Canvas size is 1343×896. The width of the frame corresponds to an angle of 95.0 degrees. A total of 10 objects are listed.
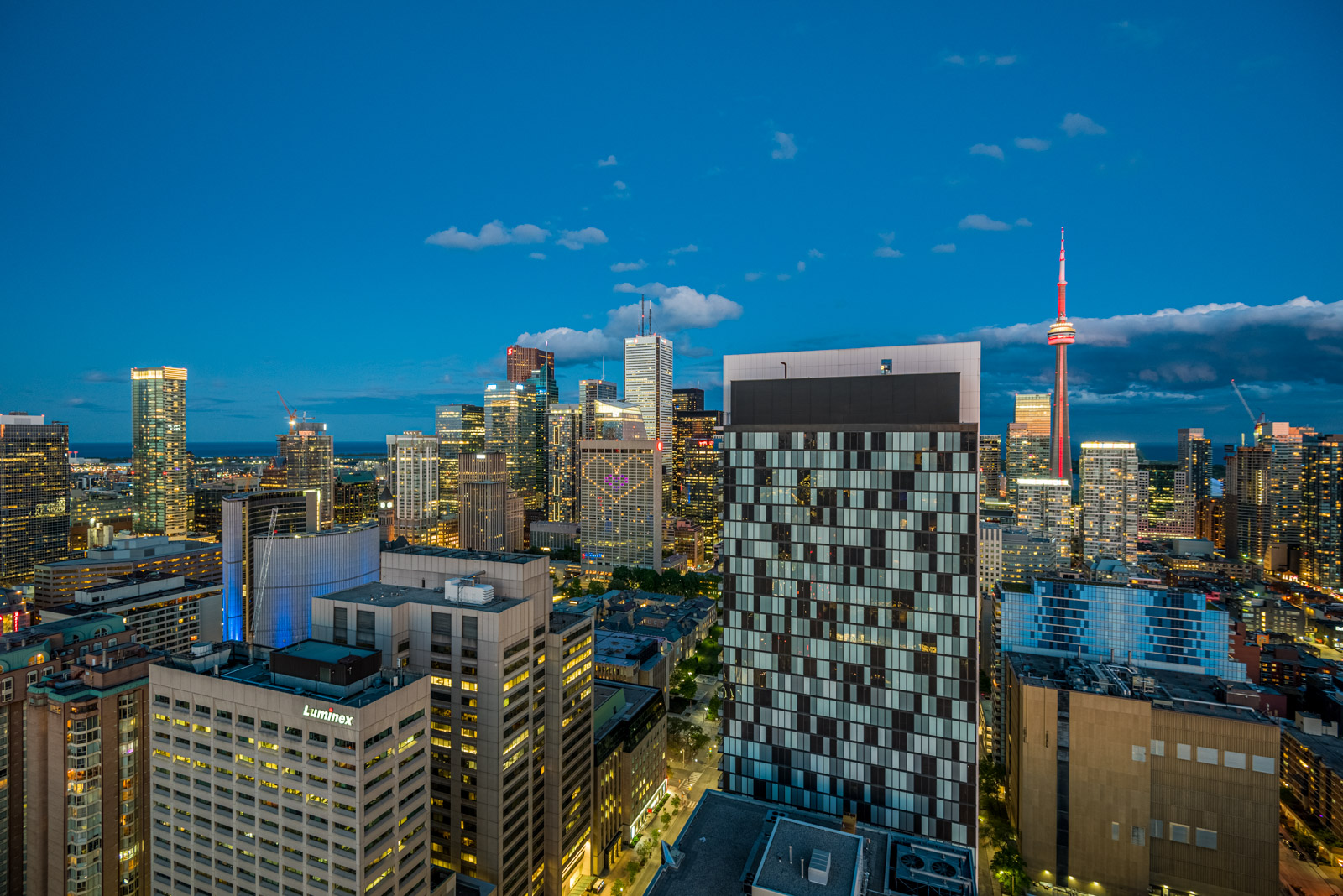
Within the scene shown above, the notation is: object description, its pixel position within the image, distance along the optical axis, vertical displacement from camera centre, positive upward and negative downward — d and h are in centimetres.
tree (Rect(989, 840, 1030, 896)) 8488 -5947
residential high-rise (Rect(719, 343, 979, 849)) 7894 -1922
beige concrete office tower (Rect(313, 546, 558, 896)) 7462 -3065
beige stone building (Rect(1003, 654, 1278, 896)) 8200 -4759
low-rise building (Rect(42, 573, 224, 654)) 16462 -4626
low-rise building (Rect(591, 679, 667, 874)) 10050 -5628
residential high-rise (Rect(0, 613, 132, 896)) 8100 -4121
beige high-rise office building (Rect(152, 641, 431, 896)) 5650 -3201
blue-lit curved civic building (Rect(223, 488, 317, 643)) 19025 -3891
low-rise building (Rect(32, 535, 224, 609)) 19000 -4232
